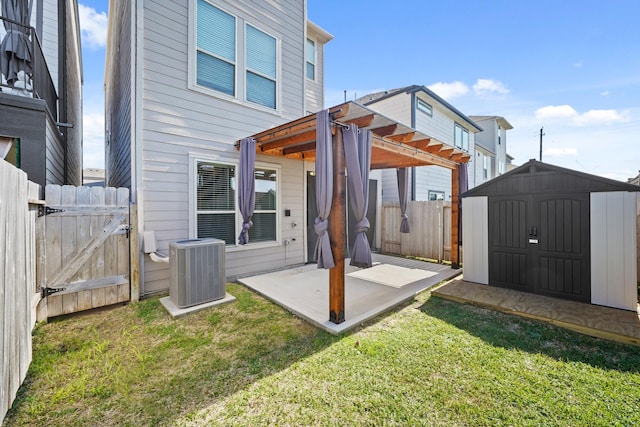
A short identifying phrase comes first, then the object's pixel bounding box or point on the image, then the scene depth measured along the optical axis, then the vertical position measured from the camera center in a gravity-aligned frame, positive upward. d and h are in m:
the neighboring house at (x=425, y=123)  10.23 +3.91
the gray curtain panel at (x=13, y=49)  3.63 +2.29
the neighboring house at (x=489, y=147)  16.56 +4.54
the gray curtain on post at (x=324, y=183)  3.31 +0.37
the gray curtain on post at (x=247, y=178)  4.82 +0.62
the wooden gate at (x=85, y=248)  3.51 -0.52
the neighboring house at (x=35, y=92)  3.53 +1.97
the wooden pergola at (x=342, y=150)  3.39 +1.27
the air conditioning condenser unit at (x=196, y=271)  3.86 -0.91
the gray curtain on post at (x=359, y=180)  3.50 +0.45
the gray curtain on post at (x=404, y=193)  7.45 +0.55
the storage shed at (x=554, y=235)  3.72 -0.37
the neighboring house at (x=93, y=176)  18.43 +2.56
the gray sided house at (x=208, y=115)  4.44 +1.91
